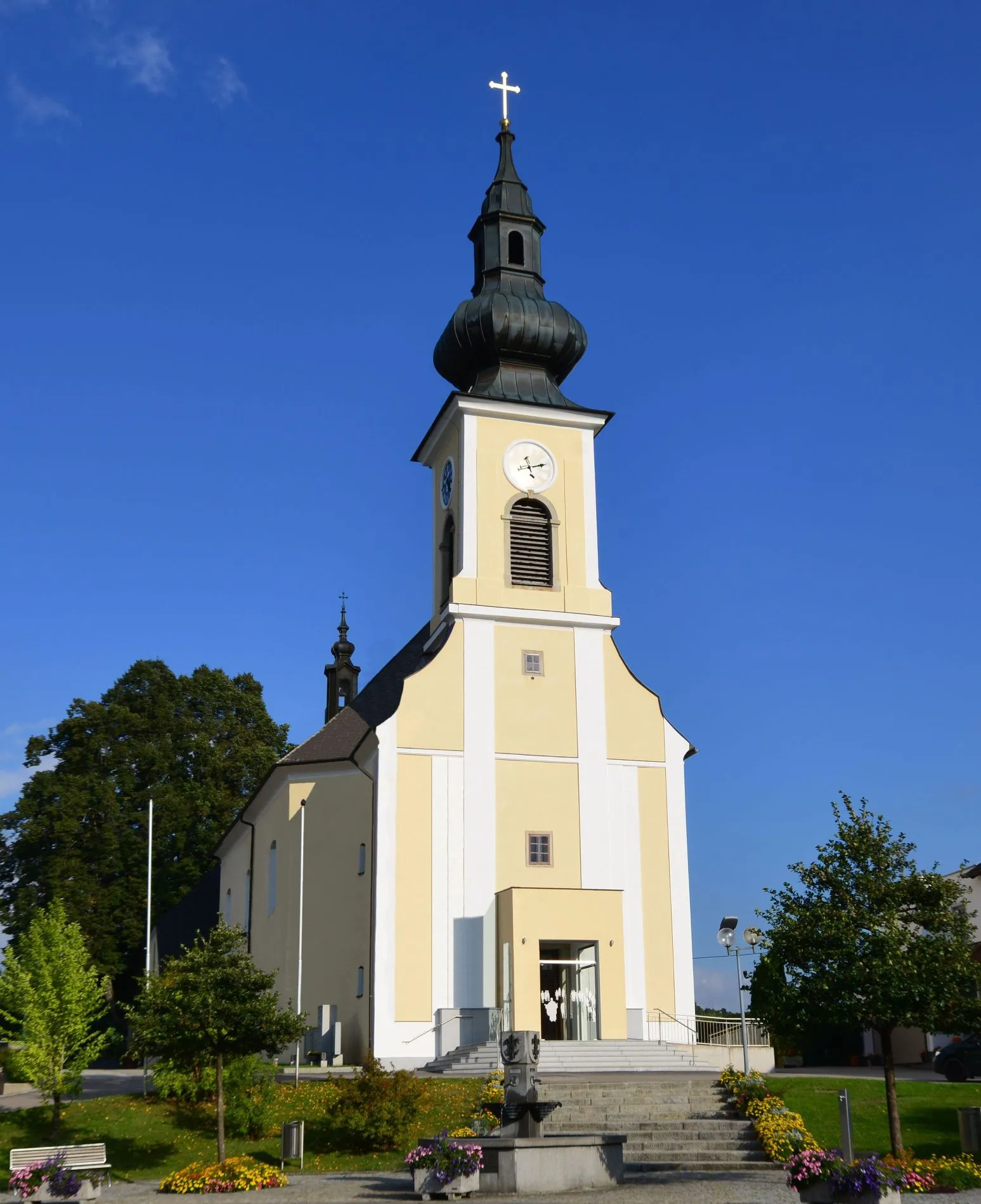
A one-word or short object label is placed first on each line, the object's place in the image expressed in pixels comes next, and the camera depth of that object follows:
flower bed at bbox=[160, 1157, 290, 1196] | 18.14
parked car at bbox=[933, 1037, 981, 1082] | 29.62
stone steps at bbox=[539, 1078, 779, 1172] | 20.45
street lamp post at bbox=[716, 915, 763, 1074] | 25.30
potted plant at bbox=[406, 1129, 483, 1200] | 17.42
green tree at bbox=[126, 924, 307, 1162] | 19.78
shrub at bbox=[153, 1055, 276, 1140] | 22.08
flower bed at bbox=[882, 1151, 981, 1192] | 16.95
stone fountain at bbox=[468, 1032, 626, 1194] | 17.88
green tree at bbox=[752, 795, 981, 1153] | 18.44
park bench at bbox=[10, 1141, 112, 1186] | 18.18
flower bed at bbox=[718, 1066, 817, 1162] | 19.92
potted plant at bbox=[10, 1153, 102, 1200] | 17.17
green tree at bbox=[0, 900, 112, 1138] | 23.17
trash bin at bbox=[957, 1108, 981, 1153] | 19.23
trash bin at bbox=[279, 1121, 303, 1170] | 20.41
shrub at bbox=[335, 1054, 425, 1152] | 21.23
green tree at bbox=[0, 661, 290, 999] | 48.81
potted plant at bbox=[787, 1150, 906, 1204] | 15.47
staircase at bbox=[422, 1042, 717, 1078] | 27.41
